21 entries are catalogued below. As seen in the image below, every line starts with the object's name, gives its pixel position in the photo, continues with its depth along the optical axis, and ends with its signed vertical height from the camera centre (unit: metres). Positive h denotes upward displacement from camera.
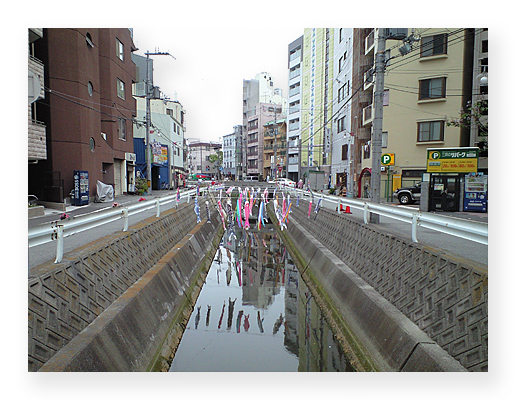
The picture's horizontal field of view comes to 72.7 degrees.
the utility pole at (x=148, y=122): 30.68 +4.92
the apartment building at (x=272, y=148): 70.97 +6.21
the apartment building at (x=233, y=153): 94.75 +6.70
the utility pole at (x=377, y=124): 10.30 +1.59
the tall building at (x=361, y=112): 28.38 +5.62
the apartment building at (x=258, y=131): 80.31 +10.74
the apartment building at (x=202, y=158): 113.79 +6.27
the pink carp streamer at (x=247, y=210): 19.30 -1.87
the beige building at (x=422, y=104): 21.73 +4.96
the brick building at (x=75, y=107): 18.30 +4.06
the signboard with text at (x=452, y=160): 16.34 +0.88
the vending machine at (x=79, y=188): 19.53 -0.69
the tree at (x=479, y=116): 16.48 +3.13
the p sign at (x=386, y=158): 16.93 +0.97
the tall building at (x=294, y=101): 63.97 +14.31
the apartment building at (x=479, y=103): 16.79 +3.74
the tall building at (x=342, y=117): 33.56 +6.82
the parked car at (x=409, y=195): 22.42 -1.07
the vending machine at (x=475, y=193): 16.31 -0.66
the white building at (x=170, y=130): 43.03 +6.14
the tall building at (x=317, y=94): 51.06 +13.13
